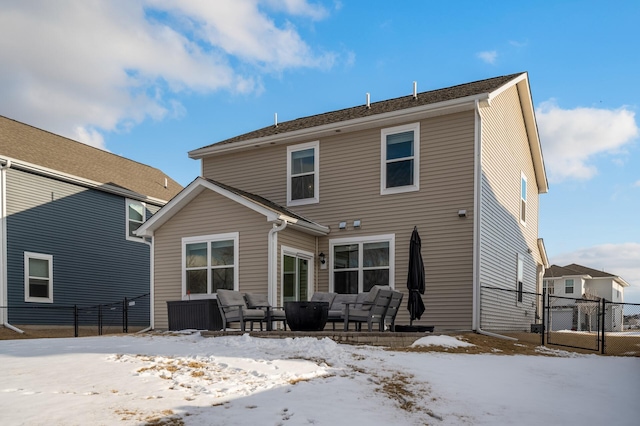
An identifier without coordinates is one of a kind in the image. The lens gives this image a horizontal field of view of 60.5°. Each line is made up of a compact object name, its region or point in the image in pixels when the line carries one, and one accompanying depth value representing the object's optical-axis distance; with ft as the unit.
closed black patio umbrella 37.78
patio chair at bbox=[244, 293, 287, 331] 36.86
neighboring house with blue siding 54.54
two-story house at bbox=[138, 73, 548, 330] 42.57
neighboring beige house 104.83
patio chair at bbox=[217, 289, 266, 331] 36.42
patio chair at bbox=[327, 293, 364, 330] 36.55
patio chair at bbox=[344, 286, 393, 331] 34.27
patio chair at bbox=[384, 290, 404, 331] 35.94
